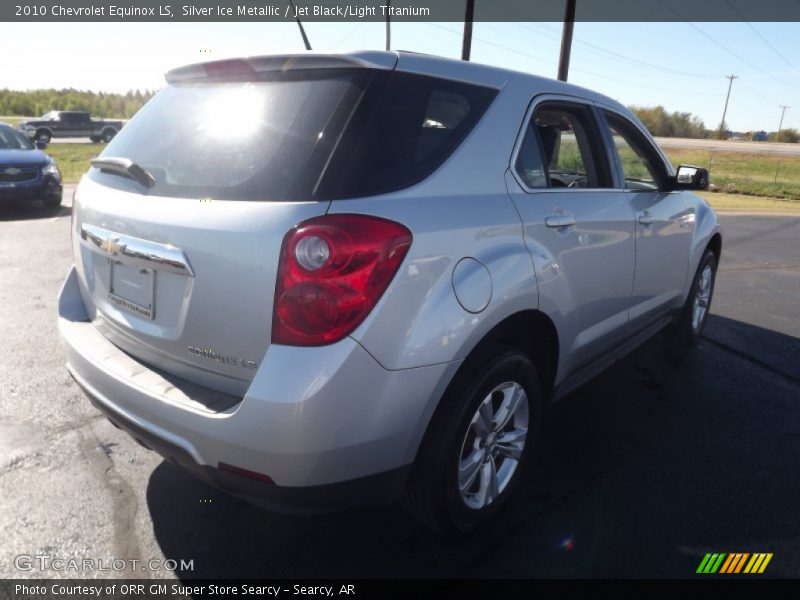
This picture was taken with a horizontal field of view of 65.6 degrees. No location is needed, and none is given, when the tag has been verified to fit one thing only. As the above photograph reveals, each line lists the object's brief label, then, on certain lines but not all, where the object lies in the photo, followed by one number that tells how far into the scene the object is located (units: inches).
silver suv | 73.7
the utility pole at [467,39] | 695.1
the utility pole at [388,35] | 933.8
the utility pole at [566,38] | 609.6
